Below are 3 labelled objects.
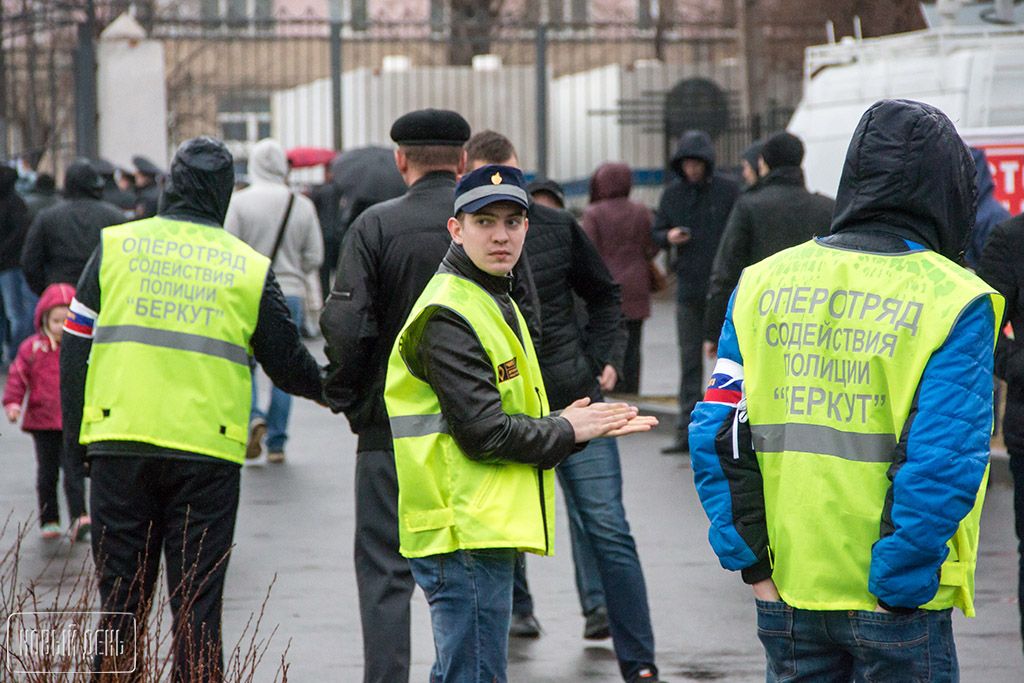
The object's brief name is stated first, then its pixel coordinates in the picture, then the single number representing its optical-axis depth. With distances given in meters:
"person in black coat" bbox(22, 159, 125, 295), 19.79
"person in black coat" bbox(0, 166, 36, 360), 26.05
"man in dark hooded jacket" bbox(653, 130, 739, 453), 19.30
